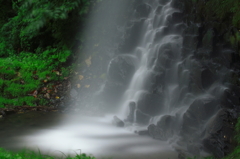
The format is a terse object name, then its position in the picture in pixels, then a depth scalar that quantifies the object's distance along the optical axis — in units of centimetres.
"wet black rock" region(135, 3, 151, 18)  1151
